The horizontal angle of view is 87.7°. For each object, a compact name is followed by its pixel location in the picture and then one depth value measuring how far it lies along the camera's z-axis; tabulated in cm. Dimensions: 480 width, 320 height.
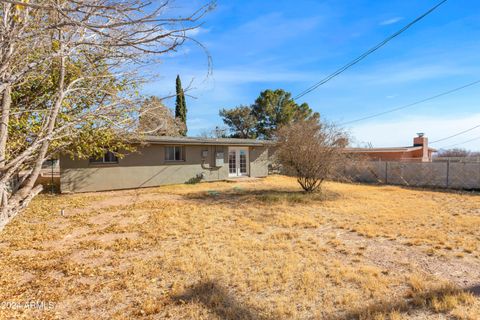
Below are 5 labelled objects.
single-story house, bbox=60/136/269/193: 1136
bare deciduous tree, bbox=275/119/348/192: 970
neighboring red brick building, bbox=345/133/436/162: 2302
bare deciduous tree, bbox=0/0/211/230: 191
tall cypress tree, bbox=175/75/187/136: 2304
